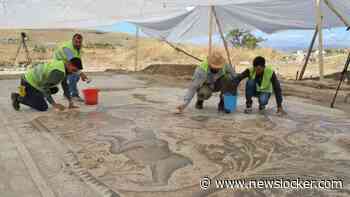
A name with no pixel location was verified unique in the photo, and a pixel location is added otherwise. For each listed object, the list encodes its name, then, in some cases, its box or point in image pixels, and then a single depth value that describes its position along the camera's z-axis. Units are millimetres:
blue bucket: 4891
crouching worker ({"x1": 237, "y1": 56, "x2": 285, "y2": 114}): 4719
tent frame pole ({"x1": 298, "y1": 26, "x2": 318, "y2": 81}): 8577
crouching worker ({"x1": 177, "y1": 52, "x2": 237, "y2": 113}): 4656
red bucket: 5582
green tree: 24297
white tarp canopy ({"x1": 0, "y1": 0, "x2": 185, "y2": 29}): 6406
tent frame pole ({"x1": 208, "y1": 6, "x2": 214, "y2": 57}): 9016
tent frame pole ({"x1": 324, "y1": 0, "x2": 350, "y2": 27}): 6244
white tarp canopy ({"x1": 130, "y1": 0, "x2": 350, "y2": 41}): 7847
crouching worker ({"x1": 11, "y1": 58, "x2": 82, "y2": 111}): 4625
